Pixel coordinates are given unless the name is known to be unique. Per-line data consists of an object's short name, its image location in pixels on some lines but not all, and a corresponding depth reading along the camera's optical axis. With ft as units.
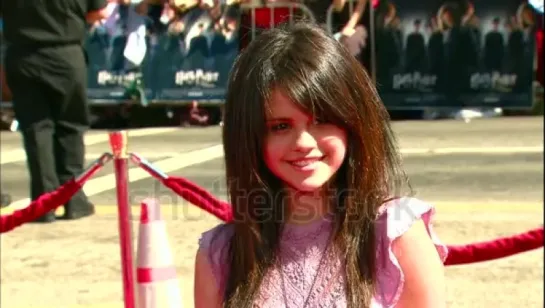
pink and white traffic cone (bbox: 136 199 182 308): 19.61
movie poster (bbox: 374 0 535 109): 75.06
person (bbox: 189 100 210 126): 79.23
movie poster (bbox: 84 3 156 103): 78.96
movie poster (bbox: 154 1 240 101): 78.10
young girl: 13.19
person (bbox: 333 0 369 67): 71.24
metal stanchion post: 24.53
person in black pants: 38.06
